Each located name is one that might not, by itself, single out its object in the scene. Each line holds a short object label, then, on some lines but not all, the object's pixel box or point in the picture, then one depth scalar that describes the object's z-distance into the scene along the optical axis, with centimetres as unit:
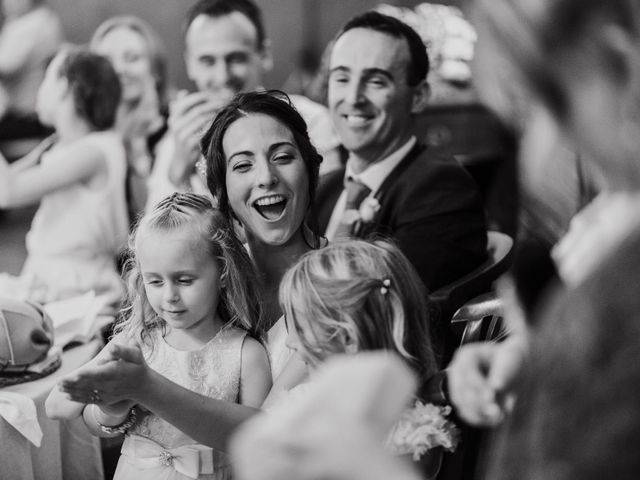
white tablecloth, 186
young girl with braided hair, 176
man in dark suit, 218
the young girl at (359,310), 162
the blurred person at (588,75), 109
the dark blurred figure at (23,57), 445
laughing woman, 188
